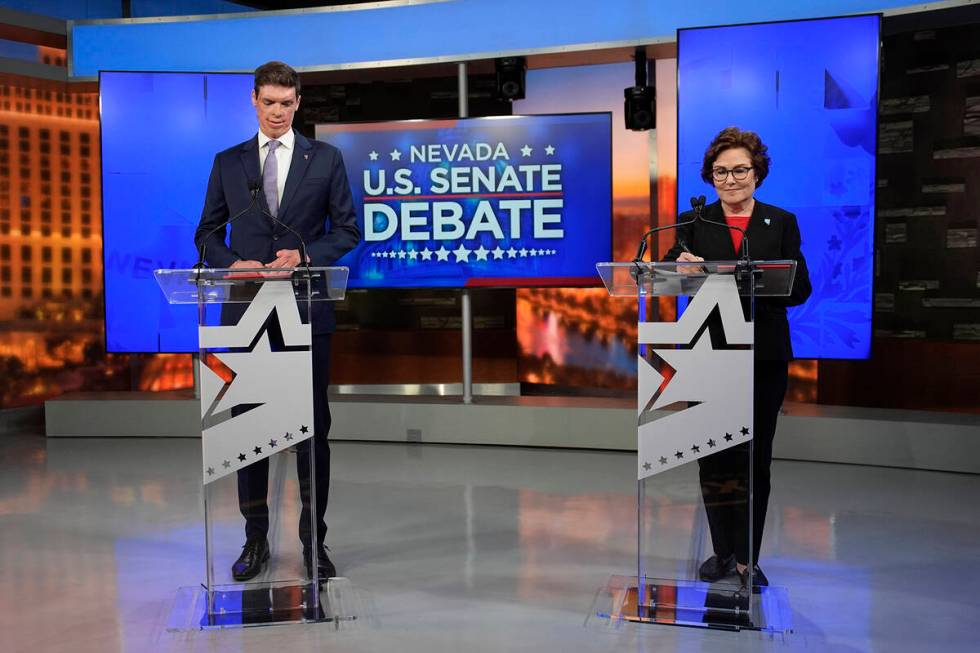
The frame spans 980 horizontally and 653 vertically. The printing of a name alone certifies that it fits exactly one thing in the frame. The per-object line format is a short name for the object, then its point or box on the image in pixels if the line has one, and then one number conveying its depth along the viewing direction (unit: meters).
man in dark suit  3.11
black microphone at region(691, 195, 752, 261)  2.67
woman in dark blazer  2.84
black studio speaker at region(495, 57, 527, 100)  5.88
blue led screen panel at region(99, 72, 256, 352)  5.95
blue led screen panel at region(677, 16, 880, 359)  5.04
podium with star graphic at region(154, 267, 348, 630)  2.78
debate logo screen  5.77
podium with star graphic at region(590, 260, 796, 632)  2.72
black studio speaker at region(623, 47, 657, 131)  5.88
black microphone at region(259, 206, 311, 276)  2.80
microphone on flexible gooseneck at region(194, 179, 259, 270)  2.72
